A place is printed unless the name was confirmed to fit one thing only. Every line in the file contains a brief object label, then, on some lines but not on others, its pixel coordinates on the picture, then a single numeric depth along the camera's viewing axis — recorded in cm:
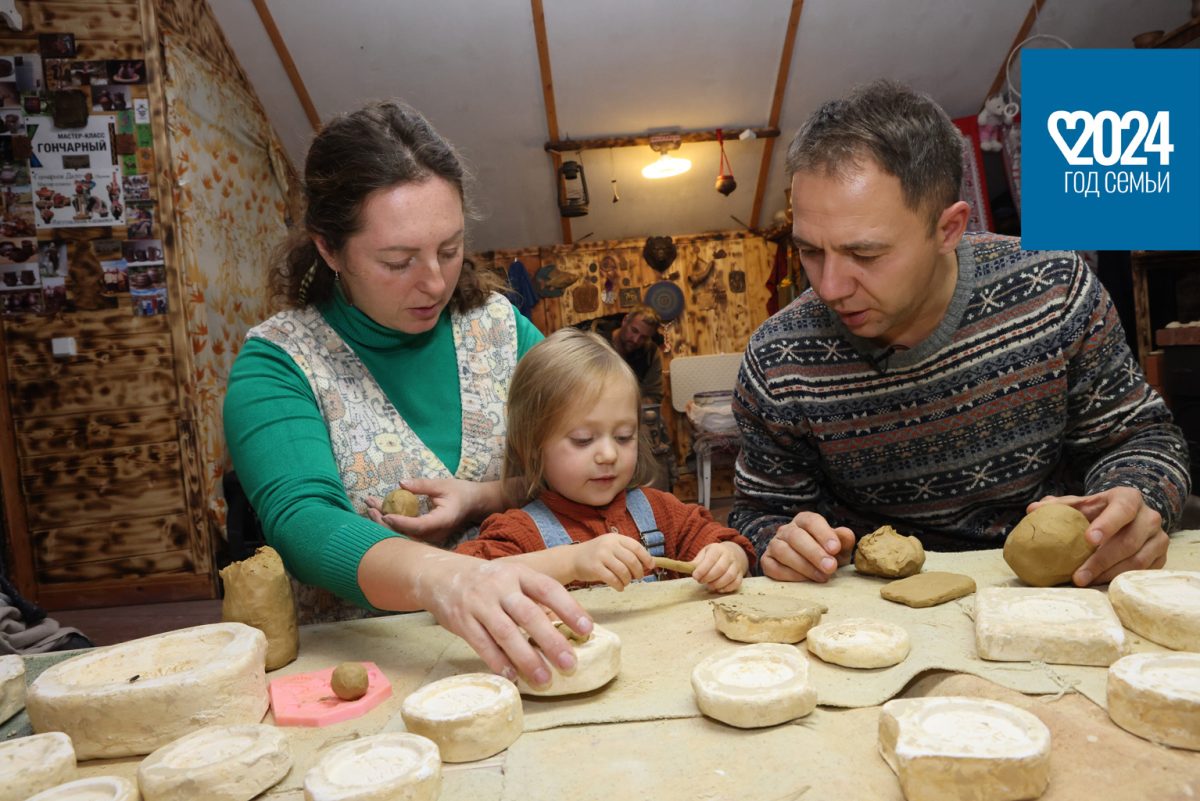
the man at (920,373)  165
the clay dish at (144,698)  103
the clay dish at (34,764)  92
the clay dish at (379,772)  84
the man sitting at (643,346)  678
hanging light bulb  629
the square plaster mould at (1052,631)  106
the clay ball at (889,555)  147
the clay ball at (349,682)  112
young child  179
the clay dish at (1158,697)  86
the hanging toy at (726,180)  653
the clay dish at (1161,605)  108
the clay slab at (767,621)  122
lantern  645
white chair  733
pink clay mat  110
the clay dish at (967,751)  80
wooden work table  86
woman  149
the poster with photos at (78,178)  461
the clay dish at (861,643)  110
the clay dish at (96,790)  89
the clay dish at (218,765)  90
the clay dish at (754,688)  97
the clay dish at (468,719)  96
